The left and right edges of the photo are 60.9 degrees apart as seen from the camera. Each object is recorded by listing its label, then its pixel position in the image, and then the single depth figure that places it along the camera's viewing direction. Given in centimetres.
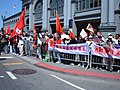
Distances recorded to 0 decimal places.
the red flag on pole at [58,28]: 688
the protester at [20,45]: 815
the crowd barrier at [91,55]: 496
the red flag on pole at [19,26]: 786
